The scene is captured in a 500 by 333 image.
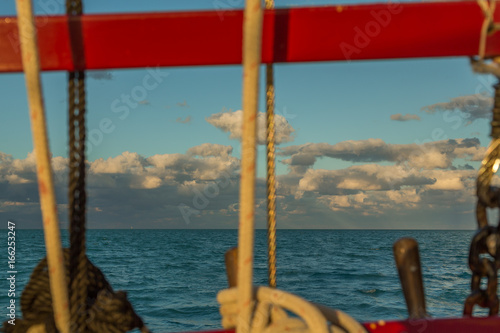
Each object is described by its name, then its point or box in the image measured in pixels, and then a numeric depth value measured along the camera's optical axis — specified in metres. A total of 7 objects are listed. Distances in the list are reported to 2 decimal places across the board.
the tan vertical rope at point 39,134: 0.75
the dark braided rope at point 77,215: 0.82
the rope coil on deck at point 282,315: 0.79
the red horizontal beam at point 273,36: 0.93
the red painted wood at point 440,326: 0.94
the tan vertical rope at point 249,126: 0.73
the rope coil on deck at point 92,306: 0.84
